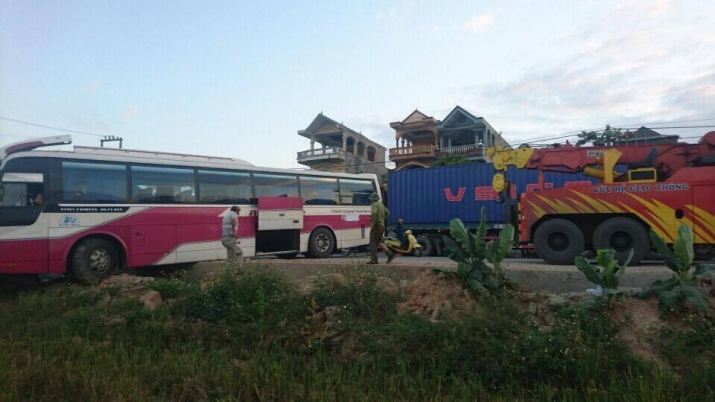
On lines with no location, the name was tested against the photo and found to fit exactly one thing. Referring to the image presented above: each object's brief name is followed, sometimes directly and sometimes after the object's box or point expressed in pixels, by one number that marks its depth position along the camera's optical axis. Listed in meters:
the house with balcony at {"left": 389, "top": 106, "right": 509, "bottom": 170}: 34.19
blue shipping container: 17.33
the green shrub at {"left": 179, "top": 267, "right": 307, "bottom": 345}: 6.34
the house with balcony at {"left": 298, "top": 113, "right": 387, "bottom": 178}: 39.78
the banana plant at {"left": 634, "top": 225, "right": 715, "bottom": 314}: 5.13
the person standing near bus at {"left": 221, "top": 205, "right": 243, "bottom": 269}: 10.43
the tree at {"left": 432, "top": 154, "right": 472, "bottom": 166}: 30.56
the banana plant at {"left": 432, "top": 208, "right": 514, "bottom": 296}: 6.17
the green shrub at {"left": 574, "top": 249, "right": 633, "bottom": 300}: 5.32
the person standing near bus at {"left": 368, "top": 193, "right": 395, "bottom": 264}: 10.37
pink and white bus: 9.02
